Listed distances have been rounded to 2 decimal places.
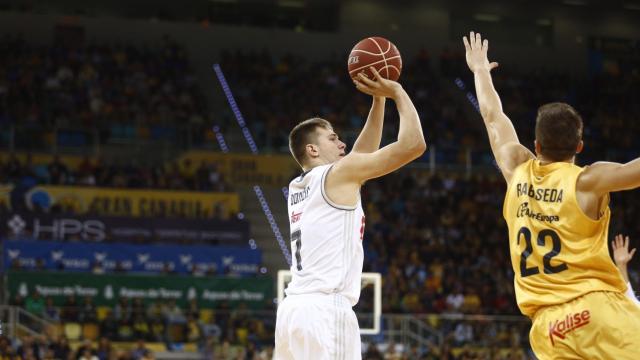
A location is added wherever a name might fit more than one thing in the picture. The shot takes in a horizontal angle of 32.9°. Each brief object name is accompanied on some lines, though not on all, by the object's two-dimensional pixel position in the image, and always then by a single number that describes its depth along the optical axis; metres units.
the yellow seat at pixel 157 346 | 19.36
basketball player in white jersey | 6.14
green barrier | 21.28
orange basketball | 6.74
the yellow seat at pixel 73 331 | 19.27
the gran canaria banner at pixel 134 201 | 24.81
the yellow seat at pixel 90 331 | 19.25
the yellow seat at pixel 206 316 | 19.93
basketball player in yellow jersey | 4.90
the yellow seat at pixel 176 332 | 19.61
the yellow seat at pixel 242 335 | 19.33
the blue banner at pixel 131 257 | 22.61
